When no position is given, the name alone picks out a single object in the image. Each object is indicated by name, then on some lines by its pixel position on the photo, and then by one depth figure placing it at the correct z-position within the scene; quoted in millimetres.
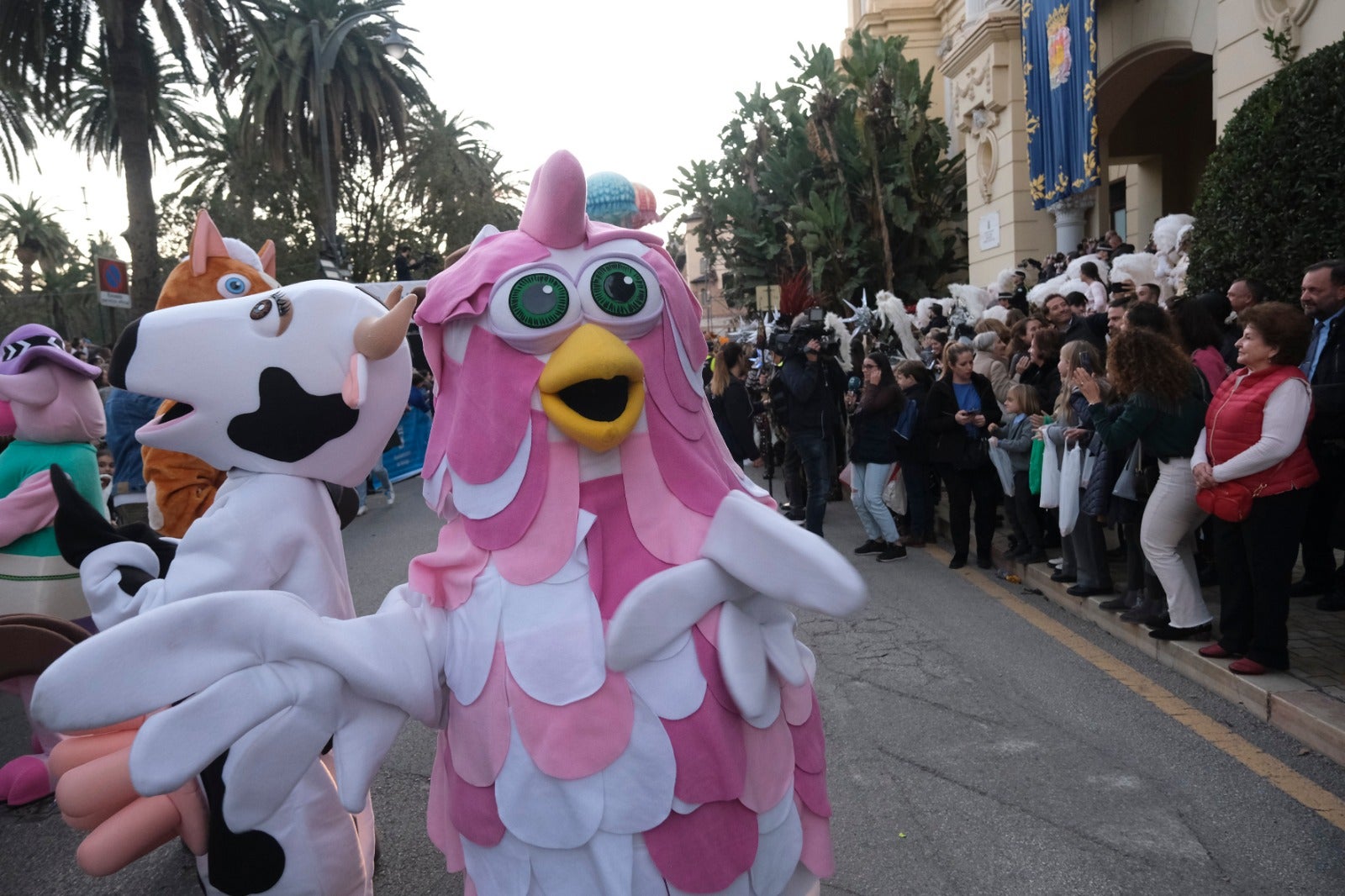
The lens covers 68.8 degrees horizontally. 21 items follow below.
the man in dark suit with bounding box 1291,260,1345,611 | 4781
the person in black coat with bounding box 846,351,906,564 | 8047
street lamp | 16688
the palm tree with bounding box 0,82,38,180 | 18688
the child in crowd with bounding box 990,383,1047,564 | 6817
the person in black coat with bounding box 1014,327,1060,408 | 6902
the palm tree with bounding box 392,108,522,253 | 26250
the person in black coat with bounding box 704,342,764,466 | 9594
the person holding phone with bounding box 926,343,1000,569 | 7348
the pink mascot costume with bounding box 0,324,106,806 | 4203
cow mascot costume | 2516
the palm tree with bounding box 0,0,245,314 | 13148
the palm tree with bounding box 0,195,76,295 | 42000
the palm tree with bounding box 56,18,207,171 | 22625
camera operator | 8305
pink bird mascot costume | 1841
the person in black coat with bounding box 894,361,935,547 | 8039
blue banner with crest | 13148
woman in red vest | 4340
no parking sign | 12234
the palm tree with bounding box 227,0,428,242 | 23625
